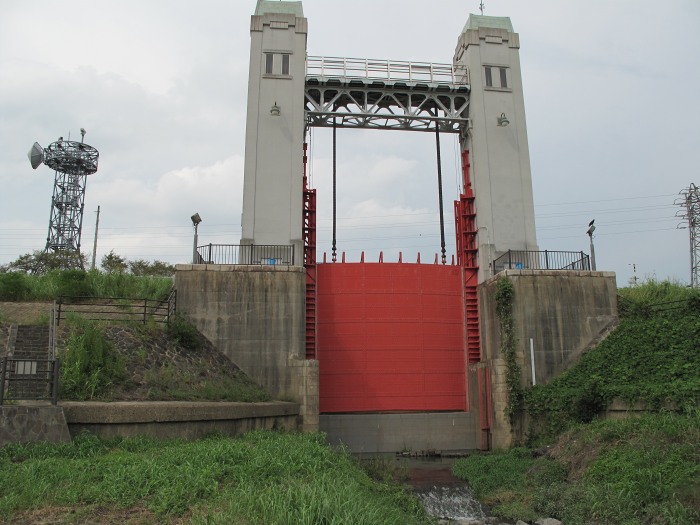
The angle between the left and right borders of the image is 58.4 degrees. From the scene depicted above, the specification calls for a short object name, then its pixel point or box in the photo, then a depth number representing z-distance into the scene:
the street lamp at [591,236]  22.36
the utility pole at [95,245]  45.01
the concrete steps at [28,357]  12.34
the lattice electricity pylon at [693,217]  46.10
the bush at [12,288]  22.70
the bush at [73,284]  22.86
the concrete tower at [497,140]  23.56
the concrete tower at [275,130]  22.38
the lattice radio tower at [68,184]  49.12
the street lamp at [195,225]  21.08
